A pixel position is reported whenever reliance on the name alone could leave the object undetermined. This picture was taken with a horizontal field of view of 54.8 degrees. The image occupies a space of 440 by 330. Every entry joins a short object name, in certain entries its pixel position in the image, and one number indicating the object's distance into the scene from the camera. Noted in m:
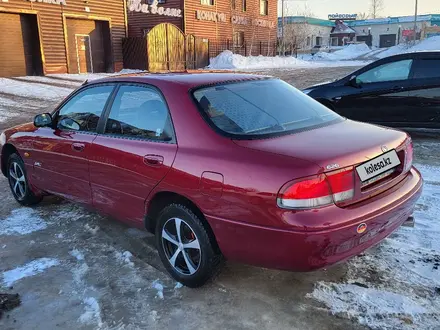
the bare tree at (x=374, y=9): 103.75
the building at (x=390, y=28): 74.19
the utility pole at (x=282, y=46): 42.75
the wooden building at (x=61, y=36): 18.83
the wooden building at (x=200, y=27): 25.34
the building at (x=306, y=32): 50.28
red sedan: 2.63
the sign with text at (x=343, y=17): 94.38
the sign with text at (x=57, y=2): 19.46
